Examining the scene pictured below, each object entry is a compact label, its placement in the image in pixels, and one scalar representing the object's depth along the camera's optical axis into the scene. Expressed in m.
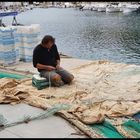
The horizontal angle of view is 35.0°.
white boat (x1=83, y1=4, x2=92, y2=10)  57.11
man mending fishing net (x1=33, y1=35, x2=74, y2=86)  4.47
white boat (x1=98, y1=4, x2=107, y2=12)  49.16
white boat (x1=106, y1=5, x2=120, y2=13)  46.25
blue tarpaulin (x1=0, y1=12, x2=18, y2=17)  13.01
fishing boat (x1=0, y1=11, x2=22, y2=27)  13.01
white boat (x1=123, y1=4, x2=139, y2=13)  43.61
